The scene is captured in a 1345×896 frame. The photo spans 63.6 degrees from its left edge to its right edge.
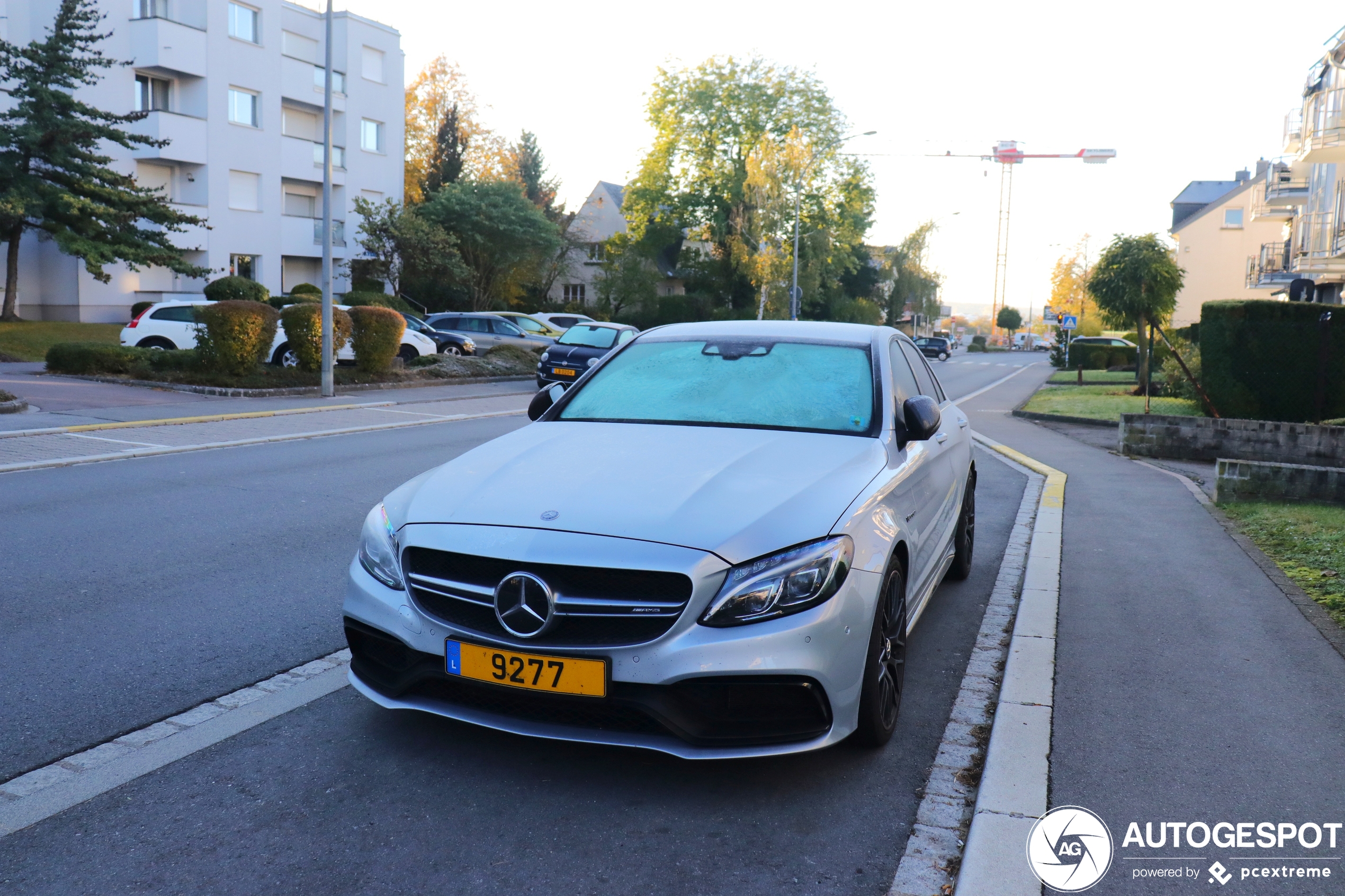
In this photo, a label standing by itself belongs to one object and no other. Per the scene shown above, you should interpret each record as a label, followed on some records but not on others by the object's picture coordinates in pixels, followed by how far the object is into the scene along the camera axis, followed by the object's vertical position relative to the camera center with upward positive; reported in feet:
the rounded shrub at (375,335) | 72.59 -0.43
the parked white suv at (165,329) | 76.38 -0.51
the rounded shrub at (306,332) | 66.90 -0.36
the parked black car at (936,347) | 218.38 -0.10
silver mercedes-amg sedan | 10.62 -2.62
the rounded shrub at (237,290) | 110.93 +3.55
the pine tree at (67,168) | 98.94 +14.07
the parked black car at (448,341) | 99.45 -0.95
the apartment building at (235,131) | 118.42 +23.68
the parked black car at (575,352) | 69.72 -1.11
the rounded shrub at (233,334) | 62.08 -0.60
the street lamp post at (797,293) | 153.28 +7.08
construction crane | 318.24 +57.36
